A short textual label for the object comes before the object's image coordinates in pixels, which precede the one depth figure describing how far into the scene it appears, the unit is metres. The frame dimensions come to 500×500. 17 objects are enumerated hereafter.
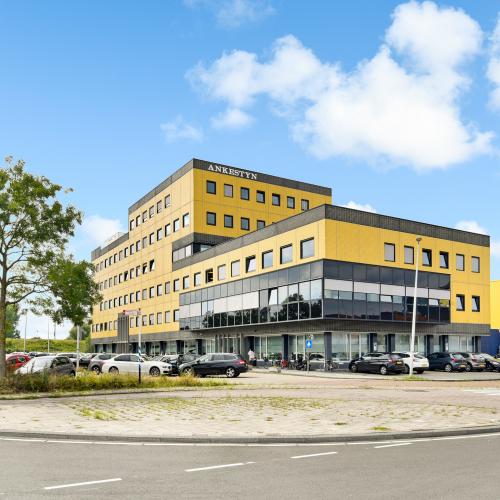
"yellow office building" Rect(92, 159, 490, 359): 44.94
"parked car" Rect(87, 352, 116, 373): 43.81
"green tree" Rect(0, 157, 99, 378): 24.36
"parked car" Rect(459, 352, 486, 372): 43.59
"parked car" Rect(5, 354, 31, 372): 42.34
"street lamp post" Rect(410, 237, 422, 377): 35.48
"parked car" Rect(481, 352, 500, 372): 45.09
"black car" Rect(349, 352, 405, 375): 39.50
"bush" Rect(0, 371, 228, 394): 22.44
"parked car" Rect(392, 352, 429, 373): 39.66
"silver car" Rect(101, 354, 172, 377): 37.91
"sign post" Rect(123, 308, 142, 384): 24.00
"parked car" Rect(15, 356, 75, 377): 31.17
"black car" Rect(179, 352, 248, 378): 37.03
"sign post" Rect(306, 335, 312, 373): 40.88
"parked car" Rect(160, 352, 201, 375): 39.25
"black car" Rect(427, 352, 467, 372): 43.22
